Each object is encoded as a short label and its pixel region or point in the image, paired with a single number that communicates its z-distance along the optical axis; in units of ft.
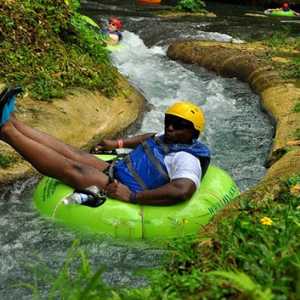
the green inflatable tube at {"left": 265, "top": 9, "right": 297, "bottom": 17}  67.41
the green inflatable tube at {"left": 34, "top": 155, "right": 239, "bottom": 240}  16.24
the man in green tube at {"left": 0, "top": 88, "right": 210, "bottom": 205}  16.21
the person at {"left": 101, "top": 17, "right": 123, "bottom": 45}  44.08
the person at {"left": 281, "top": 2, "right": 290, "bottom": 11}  67.56
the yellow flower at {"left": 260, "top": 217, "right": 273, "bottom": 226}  10.52
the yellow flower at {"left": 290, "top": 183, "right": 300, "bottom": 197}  13.07
